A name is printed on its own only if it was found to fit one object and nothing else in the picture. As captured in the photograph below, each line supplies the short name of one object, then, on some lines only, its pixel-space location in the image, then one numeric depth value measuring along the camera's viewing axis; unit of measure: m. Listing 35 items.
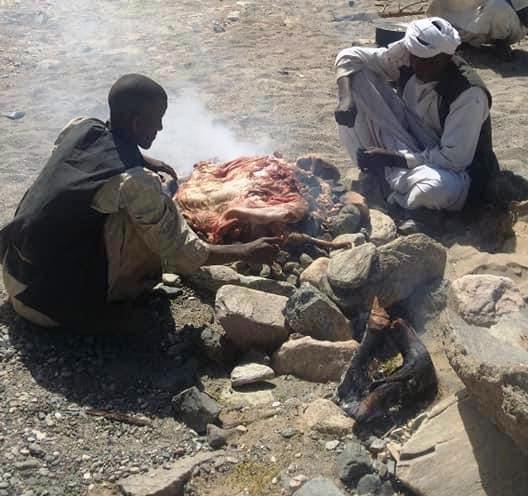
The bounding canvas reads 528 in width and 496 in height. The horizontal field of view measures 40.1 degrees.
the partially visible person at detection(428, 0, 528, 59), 8.30
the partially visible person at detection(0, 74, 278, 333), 3.49
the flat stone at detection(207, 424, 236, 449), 3.24
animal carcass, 4.58
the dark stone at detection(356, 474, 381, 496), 2.89
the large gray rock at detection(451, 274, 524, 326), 3.02
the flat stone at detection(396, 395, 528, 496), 2.75
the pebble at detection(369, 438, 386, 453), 3.09
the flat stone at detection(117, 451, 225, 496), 2.89
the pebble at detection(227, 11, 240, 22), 10.20
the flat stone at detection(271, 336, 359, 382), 3.62
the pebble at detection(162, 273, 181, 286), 4.39
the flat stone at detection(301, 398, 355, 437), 3.20
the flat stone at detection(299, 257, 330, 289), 4.17
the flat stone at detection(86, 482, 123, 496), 2.97
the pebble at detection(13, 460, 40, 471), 3.04
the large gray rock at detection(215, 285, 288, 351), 3.80
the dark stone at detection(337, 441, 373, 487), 2.96
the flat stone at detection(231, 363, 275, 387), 3.60
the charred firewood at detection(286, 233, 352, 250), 4.57
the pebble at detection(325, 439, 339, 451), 3.12
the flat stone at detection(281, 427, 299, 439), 3.22
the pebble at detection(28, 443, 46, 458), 3.13
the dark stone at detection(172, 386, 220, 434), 3.33
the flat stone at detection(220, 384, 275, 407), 3.51
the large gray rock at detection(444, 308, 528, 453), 2.53
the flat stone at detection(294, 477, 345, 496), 2.79
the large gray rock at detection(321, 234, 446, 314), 3.96
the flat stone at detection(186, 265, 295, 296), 4.28
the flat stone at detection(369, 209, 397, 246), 4.73
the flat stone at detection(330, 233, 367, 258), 4.55
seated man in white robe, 4.83
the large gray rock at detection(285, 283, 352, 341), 3.75
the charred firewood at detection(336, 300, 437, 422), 3.24
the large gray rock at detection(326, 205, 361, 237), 4.74
